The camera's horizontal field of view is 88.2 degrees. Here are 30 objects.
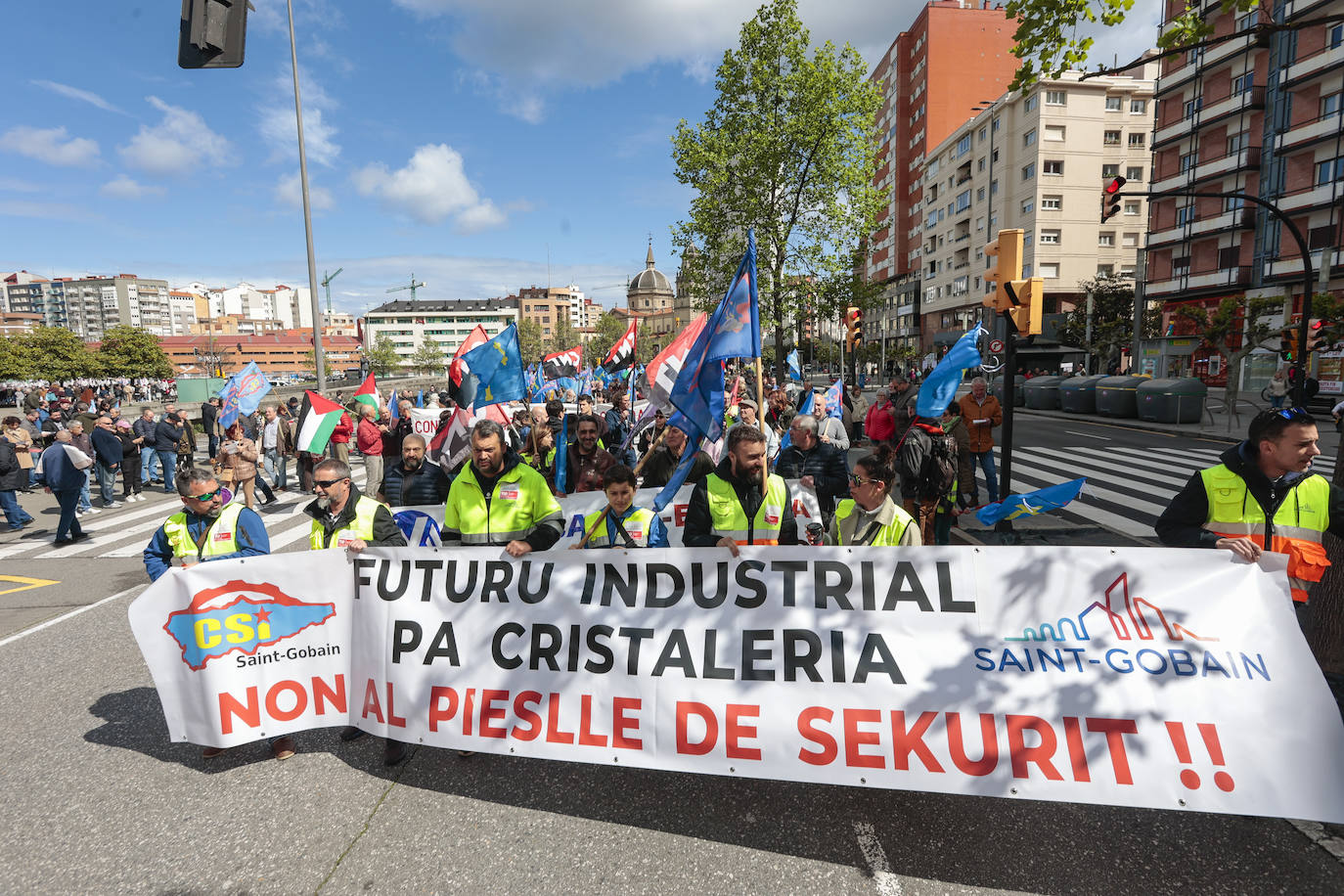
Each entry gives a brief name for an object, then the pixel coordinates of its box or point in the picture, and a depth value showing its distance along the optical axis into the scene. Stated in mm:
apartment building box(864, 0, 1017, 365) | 61000
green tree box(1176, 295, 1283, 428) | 21328
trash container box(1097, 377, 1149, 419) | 21328
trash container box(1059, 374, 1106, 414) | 23391
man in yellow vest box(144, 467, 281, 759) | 4156
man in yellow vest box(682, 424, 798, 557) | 4332
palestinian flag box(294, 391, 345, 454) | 9086
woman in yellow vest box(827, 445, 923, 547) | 3896
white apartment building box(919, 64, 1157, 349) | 48156
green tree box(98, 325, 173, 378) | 72375
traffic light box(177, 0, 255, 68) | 4738
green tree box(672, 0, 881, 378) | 20469
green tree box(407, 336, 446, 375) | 121750
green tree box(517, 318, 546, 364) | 111562
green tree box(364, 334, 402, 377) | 111562
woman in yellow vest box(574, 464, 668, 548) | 4602
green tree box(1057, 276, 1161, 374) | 33844
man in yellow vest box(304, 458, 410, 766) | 4051
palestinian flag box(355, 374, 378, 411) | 10664
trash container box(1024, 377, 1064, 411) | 25922
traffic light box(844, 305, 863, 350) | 18547
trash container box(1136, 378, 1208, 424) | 19422
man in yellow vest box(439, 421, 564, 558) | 4223
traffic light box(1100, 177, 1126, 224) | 12992
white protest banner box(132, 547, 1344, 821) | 2871
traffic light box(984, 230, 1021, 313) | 7250
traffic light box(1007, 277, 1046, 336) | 7281
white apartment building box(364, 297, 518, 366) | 160875
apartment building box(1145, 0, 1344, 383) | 30156
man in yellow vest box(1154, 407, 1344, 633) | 3256
